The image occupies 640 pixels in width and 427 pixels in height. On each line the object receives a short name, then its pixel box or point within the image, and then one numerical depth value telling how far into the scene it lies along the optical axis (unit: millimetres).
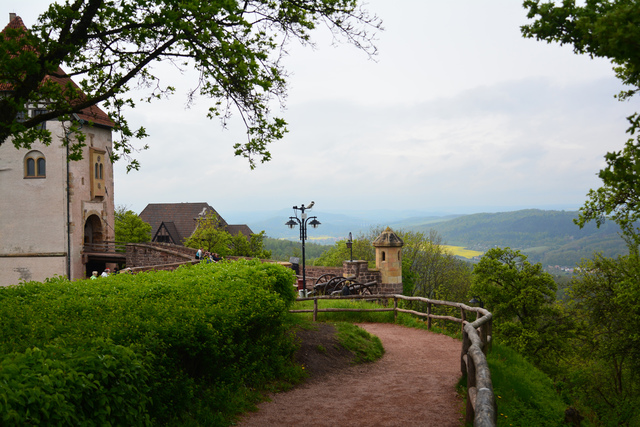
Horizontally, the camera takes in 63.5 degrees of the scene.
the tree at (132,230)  50094
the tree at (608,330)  21906
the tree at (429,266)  54000
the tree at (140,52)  7688
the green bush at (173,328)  5336
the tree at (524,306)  27344
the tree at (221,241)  46000
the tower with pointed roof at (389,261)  24844
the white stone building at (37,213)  36781
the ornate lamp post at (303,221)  22188
